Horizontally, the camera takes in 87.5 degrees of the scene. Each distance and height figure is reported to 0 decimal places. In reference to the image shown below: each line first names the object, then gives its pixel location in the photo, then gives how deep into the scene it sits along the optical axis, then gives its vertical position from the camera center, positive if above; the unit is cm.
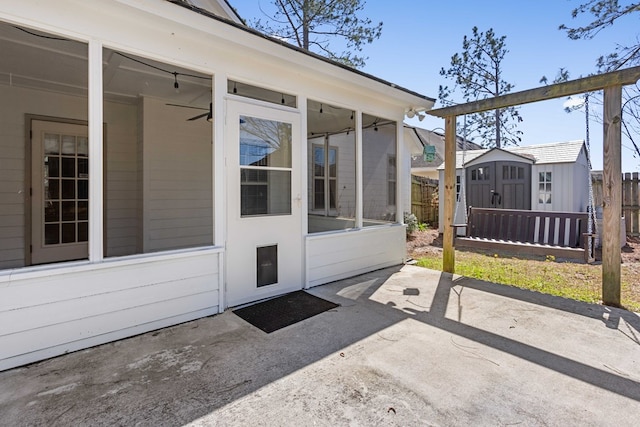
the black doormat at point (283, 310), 290 -97
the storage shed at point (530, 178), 782 +80
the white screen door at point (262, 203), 322 +6
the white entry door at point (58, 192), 432 +23
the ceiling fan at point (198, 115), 501 +145
